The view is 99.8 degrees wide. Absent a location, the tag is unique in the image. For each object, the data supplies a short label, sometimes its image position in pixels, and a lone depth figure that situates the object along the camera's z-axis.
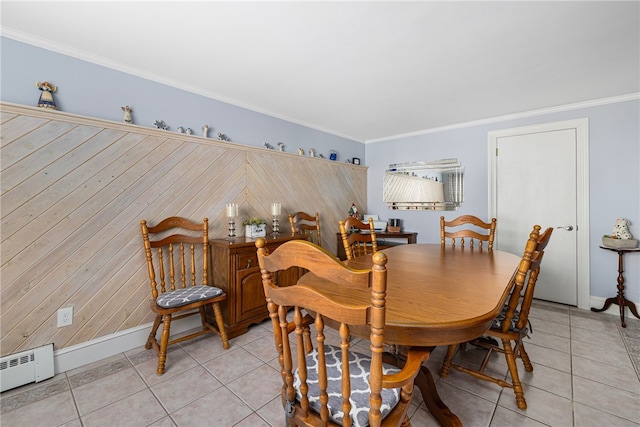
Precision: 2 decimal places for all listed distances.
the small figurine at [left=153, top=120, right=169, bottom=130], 2.43
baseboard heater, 1.73
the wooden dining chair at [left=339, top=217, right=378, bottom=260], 2.13
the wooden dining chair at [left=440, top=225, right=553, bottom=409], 1.40
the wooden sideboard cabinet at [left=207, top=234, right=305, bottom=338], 2.43
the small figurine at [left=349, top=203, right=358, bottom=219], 4.33
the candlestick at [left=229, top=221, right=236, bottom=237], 2.82
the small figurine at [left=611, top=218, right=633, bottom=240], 2.73
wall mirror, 3.88
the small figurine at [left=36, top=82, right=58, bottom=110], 1.89
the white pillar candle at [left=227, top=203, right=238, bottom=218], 2.72
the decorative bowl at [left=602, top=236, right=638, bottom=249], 2.66
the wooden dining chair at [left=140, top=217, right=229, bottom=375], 2.04
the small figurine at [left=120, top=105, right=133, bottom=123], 2.24
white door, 3.11
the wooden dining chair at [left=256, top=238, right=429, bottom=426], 0.75
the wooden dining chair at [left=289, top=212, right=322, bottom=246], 3.27
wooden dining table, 0.98
